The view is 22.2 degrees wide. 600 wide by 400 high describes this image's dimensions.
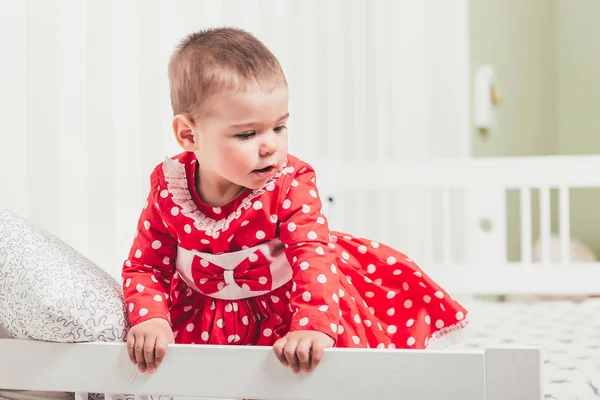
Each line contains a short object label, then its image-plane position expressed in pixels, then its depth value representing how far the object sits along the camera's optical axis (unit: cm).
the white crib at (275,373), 132
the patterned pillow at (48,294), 145
